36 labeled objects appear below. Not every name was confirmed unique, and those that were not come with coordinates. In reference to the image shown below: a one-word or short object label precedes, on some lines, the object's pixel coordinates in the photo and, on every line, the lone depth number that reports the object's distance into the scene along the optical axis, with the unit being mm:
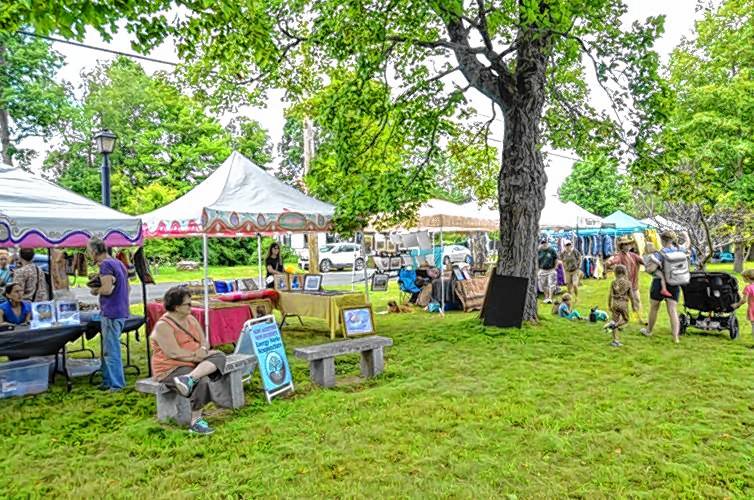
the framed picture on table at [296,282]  10297
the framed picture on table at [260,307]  8750
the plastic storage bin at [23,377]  6043
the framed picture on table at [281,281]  10344
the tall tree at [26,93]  26359
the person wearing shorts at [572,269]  12945
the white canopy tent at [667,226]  18231
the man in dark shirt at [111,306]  5992
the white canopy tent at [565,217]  17194
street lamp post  9396
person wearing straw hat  9508
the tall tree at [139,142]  31438
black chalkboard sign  9086
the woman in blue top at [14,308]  6656
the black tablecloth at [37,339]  5520
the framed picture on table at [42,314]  5988
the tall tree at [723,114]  16781
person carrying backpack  8062
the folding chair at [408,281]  13148
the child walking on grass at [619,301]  7759
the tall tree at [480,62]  8023
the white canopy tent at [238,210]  7902
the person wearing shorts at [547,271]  13570
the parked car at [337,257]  28422
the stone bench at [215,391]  4762
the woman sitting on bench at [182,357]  4613
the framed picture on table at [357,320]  8859
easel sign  5461
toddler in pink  7477
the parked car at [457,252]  28953
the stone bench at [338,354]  5859
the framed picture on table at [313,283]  9820
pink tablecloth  7906
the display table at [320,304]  8938
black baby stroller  8172
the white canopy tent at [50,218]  5742
